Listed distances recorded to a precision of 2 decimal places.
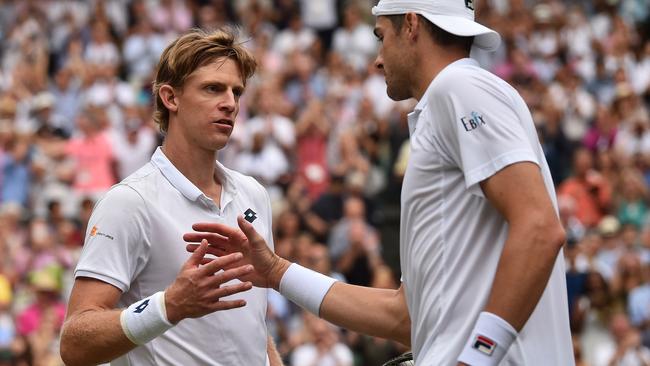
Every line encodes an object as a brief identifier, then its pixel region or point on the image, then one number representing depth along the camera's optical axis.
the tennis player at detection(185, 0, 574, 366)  8.62
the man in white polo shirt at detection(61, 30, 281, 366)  10.09
